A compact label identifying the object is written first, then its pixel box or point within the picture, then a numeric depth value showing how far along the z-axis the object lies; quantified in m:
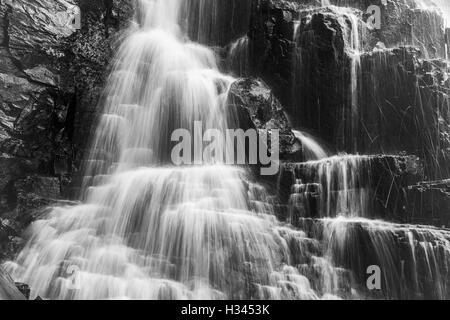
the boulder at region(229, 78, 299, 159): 15.30
